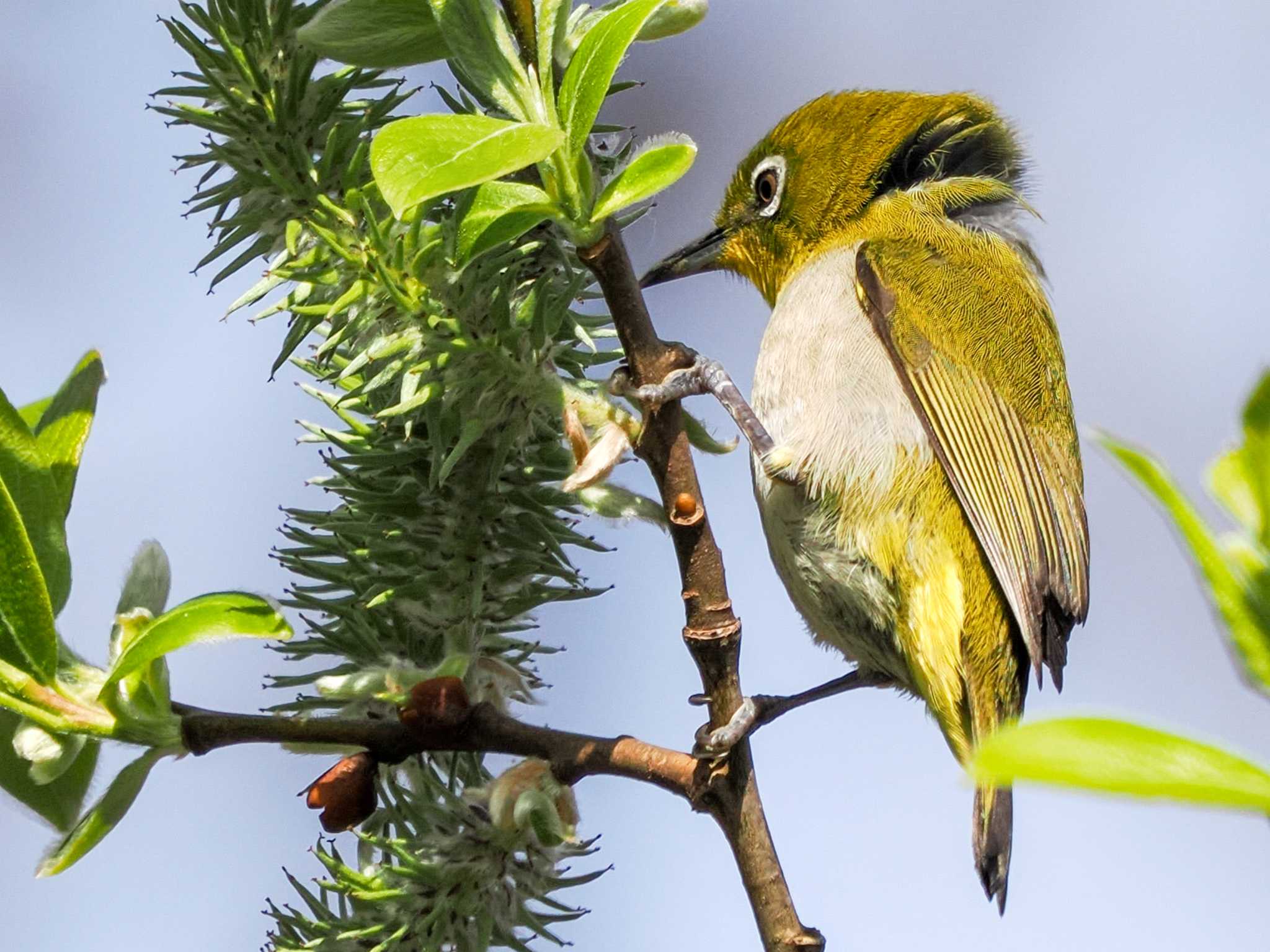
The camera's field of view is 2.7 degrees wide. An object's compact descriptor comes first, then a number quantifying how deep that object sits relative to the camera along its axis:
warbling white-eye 3.09
